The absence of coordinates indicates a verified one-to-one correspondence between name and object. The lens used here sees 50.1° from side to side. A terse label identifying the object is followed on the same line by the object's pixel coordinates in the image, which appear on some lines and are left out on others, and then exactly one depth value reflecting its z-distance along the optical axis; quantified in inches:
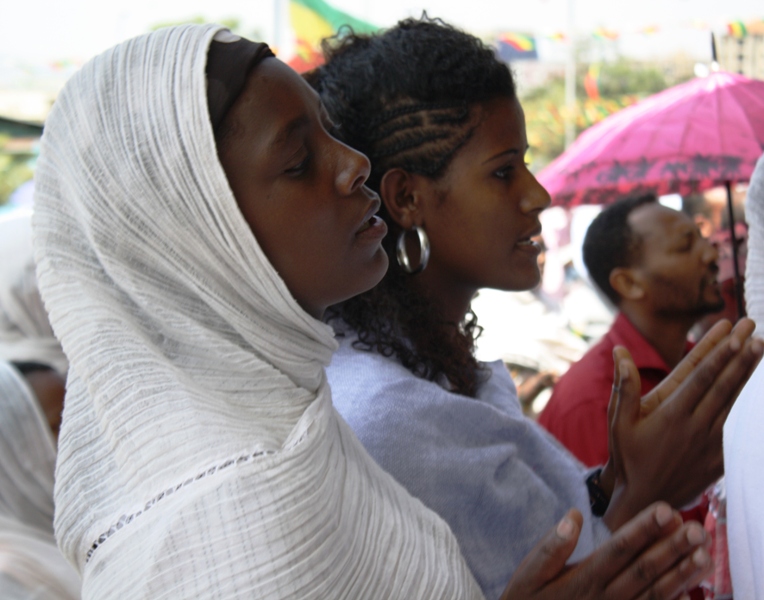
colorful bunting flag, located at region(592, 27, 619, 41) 582.9
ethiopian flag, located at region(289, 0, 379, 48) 255.8
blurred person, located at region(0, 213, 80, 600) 71.2
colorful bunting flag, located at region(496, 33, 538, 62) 655.1
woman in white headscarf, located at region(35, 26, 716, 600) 43.5
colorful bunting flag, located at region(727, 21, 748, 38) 231.3
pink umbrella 134.3
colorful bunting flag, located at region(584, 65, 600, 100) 928.0
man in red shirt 128.5
